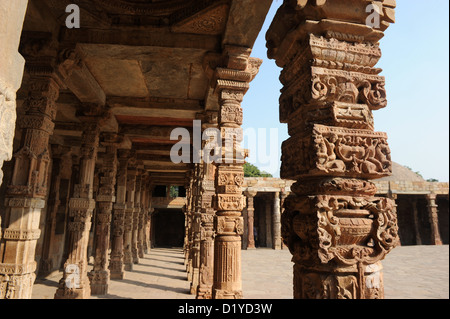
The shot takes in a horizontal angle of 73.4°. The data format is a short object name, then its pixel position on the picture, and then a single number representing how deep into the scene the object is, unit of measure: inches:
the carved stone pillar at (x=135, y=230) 533.3
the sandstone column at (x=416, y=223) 1065.5
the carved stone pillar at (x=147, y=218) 756.6
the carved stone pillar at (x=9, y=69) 57.3
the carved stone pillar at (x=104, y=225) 319.9
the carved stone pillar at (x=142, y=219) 635.5
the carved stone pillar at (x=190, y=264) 398.3
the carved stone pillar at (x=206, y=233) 280.2
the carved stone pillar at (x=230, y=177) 196.9
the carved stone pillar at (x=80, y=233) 252.8
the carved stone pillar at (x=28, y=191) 162.8
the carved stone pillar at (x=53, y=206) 428.1
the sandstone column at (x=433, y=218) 964.0
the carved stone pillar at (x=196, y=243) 323.6
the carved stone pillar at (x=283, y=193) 893.2
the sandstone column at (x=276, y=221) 901.2
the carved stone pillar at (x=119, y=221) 405.0
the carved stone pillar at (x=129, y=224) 471.7
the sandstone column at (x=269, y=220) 1025.5
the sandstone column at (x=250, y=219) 888.3
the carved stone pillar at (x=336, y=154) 80.0
